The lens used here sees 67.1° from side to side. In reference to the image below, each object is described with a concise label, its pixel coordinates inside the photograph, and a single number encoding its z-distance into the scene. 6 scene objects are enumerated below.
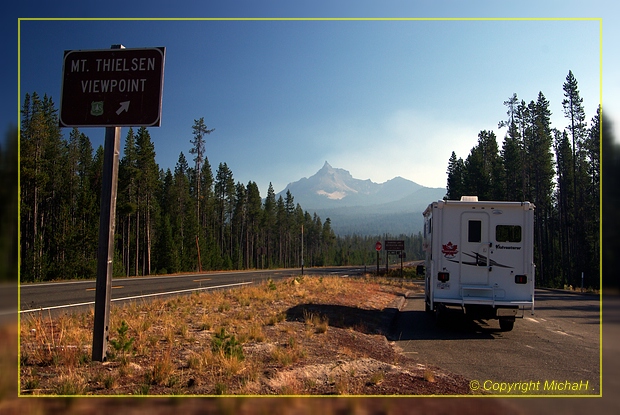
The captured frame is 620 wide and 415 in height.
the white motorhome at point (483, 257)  10.91
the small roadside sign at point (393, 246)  33.00
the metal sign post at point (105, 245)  5.83
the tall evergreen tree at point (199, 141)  46.44
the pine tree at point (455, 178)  58.45
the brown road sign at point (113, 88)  5.24
